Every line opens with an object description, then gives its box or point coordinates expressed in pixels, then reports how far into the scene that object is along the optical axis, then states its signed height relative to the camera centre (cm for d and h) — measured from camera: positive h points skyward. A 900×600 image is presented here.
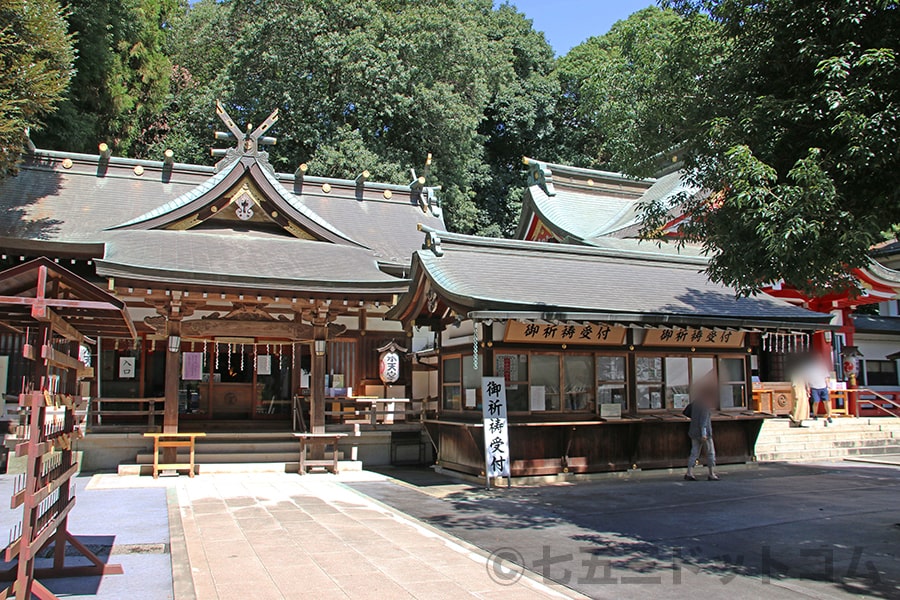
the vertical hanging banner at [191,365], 1655 +27
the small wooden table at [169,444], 1343 -131
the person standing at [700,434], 1284 -115
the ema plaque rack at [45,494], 493 -88
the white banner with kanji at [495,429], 1184 -95
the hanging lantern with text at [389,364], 1730 +26
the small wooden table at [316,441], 1427 -138
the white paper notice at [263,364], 1728 +29
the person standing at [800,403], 1888 -89
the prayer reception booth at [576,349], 1251 +45
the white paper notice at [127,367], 1633 +23
